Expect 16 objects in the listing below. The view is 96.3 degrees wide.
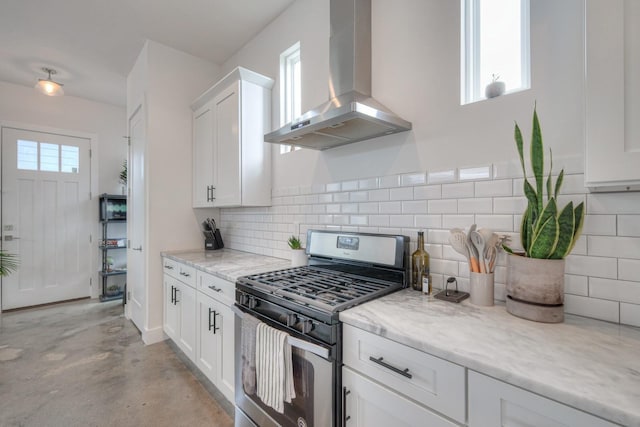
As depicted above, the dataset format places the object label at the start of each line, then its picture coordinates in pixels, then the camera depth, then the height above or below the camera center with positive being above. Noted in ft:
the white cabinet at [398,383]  2.77 -1.87
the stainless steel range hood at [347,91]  5.15 +2.48
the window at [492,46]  4.37 +2.68
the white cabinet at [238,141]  8.16 +2.14
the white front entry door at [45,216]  12.75 -0.15
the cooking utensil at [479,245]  4.05 -0.48
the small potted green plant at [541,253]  3.35 -0.50
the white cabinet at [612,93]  2.68 +1.14
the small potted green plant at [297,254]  6.95 -1.03
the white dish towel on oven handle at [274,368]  4.29 -2.42
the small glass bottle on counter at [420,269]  4.71 -0.98
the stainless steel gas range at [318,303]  3.82 -1.38
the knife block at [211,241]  10.12 -1.03
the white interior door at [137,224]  9.91 -0.42
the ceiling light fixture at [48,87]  10.94 +4.86
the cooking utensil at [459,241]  4.17 -0.44
